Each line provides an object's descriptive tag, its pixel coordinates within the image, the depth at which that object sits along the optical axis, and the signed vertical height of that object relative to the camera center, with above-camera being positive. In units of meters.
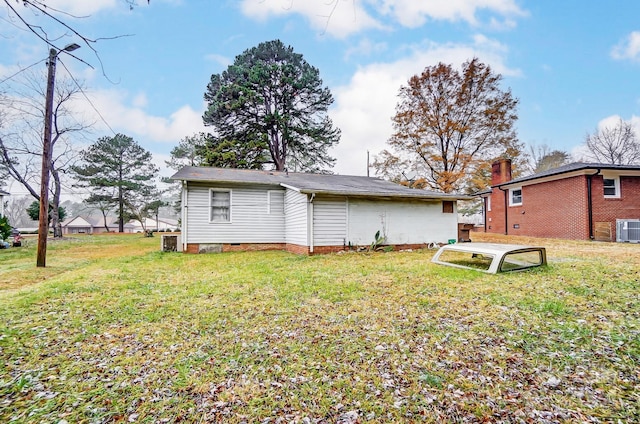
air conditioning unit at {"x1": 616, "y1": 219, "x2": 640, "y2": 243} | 11.59 -0.23
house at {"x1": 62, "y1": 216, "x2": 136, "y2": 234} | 50.22 -0.58
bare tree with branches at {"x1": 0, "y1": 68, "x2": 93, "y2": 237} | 14.87 +5.02
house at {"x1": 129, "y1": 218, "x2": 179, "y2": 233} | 65.00 -0.71
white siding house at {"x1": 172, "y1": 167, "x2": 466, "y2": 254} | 10.01 +0.34
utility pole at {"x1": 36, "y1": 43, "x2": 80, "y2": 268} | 7.70 +1.29
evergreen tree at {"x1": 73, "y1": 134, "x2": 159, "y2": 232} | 27.80 +5.17
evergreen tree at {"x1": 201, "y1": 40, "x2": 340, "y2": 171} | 20.95 +8.23
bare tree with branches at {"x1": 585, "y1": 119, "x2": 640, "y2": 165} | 24.61 +7.08
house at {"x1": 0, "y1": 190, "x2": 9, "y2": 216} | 19.55 +1.65
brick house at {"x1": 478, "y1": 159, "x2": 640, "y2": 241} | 12.37 +1.04
